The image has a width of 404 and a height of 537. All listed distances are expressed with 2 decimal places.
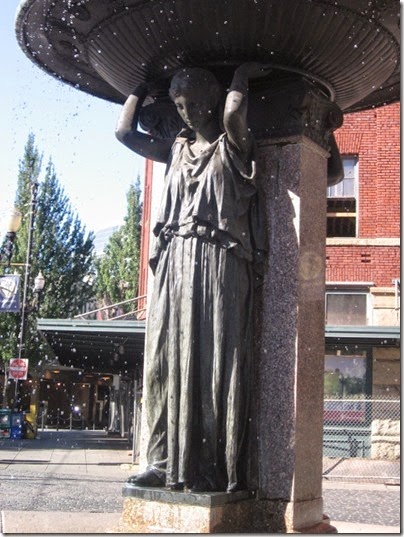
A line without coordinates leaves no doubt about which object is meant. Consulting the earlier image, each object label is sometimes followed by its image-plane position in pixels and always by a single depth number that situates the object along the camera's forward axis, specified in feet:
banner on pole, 64.08
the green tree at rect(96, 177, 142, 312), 183.83
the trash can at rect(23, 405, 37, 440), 98.07
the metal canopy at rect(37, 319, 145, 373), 62.39
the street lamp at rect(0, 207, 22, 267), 59.93
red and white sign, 91.15
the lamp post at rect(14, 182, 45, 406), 93.15
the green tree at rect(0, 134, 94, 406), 136.36
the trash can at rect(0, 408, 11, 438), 96.99
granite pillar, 15.02
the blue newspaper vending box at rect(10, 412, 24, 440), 95.91
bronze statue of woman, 14.60
